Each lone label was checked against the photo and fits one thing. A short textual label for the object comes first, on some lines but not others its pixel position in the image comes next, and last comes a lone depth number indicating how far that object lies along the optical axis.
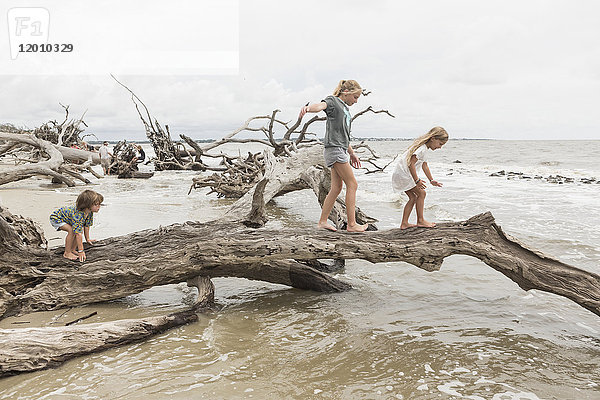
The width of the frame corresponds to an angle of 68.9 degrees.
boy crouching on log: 4.28
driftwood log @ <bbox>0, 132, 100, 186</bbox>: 12.83
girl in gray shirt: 4.20
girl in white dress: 4.32
